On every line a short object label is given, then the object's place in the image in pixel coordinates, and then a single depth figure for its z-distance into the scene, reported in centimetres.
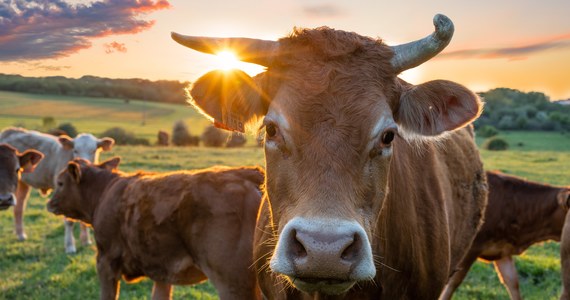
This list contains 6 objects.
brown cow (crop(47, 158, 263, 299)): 521
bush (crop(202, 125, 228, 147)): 4950
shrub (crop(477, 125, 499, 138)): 5695
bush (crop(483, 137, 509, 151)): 4634
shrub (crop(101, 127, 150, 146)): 4349
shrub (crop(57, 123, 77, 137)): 4047
